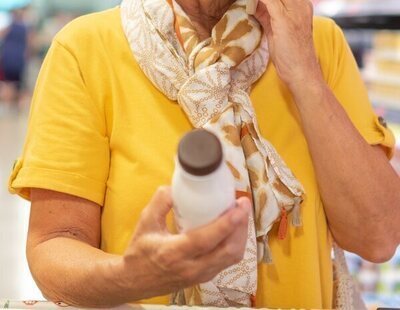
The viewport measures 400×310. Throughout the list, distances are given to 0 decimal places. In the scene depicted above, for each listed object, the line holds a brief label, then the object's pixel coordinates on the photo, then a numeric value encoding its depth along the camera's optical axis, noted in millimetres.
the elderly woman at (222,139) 1203
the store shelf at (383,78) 3222
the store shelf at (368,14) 2990
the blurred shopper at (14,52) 10500
